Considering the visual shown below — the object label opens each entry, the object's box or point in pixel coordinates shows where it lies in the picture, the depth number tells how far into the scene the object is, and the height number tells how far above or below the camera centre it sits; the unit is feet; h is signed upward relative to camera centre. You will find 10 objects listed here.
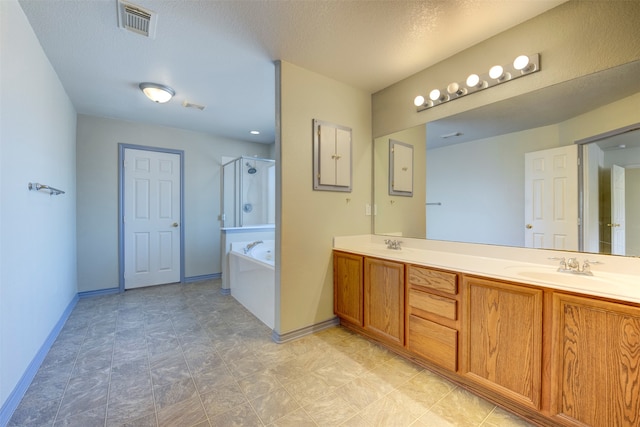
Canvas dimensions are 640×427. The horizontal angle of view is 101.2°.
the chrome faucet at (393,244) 7.87 -0.98
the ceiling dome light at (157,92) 8.39 +3.94
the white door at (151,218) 12.12 -0.25
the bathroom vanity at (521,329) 3.63 -2.06
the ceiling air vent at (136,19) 5.25 +4.09
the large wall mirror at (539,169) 4.82 +0.97
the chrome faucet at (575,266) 4.73 -1.03
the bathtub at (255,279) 8.26 -2.39
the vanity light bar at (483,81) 5.57 +3.11
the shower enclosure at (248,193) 13.74 +1.05
